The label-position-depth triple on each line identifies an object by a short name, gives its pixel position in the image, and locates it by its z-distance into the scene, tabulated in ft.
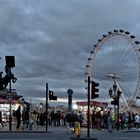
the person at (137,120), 82.76
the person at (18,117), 64.33
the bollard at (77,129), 47.92
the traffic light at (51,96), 65.02
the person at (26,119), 66.97
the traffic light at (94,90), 47.74
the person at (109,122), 67.59
